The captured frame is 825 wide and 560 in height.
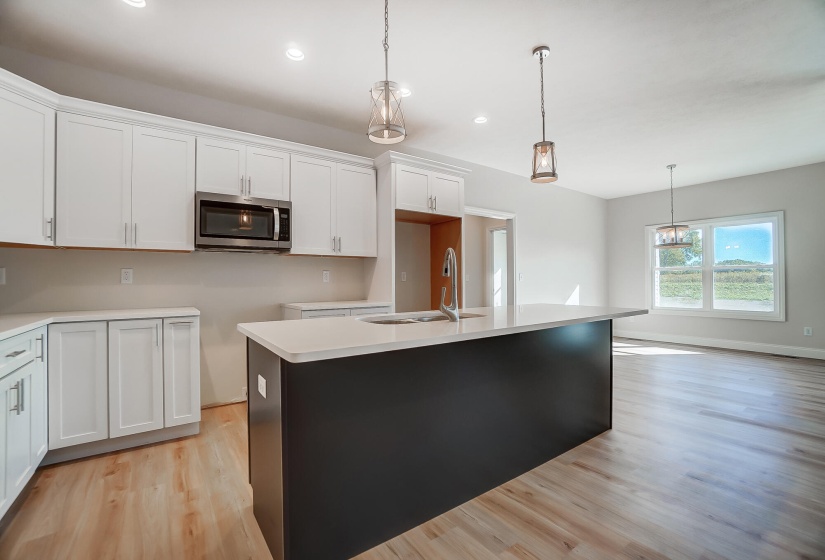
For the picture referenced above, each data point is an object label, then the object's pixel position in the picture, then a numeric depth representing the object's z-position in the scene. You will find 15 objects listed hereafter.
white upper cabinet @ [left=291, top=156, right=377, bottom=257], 3.48
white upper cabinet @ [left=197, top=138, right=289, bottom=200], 3.05
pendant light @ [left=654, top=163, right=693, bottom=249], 5.50
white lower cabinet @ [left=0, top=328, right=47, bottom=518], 1.73
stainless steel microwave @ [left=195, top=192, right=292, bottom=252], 2.96
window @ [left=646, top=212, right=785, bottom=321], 5.76
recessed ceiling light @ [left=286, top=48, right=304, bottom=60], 2.65
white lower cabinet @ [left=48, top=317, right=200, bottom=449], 2.36
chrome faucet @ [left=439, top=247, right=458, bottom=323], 2.13
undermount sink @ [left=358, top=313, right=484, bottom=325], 2.32
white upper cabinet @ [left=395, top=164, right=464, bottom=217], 3.85
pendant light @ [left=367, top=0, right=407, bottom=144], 1.90
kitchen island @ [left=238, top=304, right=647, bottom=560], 1.43
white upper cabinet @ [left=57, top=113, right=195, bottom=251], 2.56
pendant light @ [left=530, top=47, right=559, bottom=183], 2.45
